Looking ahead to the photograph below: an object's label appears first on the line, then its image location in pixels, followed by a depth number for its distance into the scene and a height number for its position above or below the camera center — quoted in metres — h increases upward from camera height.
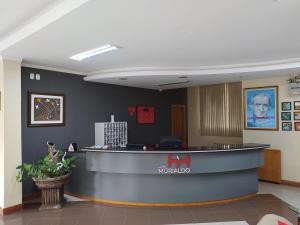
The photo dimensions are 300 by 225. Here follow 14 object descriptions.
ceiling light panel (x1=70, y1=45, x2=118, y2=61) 3.50 +1.07
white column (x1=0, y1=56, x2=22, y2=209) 3.86 -0.19
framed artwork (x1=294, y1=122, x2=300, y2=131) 5.34 -0.21
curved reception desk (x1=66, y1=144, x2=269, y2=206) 4.11 -1.03
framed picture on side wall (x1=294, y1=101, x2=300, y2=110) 5.34 +0.27
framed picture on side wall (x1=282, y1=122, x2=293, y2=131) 5.44 -0.21
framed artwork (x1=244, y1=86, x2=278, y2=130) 5.65 +0.23
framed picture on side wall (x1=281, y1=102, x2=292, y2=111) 5.44 +0.26
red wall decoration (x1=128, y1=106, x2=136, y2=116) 6.83 +0.25
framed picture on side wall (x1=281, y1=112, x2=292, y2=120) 5.44 +0.03
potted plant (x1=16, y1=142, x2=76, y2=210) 3.97 -0.95
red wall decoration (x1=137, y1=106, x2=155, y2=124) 7.15 +0.14
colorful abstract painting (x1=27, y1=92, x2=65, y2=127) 4.58 +0.21
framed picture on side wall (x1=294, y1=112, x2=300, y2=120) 5.33 +0.03
